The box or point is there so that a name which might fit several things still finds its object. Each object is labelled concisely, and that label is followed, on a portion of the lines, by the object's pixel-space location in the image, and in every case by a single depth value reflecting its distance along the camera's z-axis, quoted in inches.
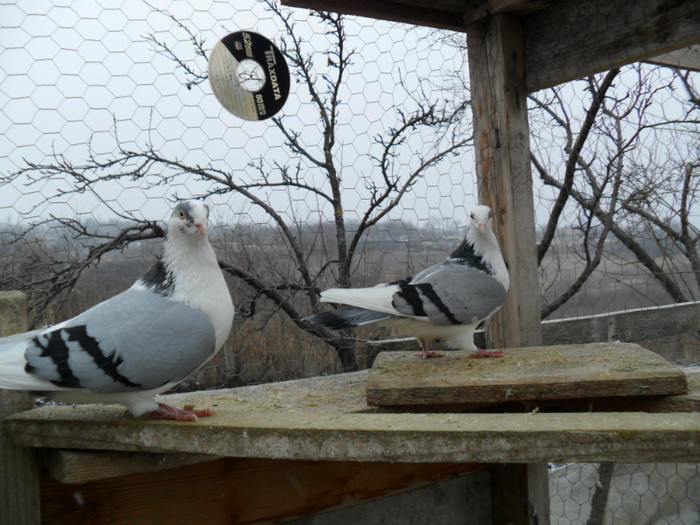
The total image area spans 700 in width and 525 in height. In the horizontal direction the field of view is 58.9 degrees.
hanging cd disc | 63.8
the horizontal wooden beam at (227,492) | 45.8
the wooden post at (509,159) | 70.4
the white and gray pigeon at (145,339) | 38.2
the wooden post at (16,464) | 42.1
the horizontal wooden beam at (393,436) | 31.1
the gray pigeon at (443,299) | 61.5
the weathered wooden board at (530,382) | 46.9
